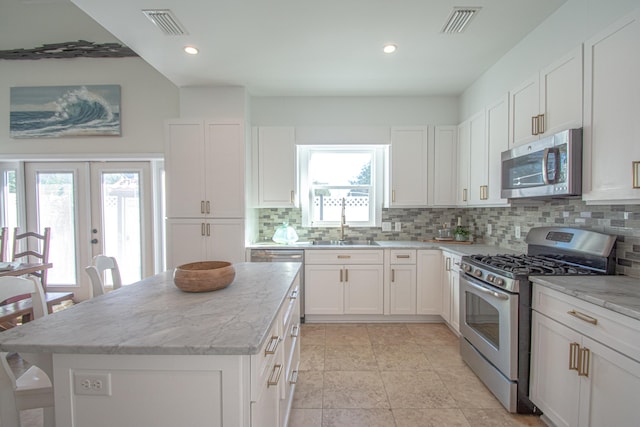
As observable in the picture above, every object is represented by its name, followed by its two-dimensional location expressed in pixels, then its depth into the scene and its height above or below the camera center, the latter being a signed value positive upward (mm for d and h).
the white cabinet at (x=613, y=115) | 1394 +490
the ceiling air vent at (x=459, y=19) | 1980 +1401
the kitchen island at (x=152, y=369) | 864 -527
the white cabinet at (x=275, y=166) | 3477 +506
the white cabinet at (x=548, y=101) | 1720 +740
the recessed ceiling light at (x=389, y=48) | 2419 +1404
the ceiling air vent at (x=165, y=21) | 2031 +1424
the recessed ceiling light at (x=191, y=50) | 2477 +1420
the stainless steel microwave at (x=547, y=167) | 1687 +264
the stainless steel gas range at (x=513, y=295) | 1728 -605
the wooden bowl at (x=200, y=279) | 1399 -372
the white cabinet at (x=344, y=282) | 3182 -874
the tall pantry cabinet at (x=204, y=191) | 3129 +175
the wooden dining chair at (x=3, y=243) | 3107 -413
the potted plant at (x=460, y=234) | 3410 -351
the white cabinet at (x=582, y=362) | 1171 -769
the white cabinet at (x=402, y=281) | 3172 -863
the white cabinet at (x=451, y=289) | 2746 -873
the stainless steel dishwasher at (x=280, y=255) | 3168 -559
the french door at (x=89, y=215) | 3766 -111
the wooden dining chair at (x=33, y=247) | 3094 -518
